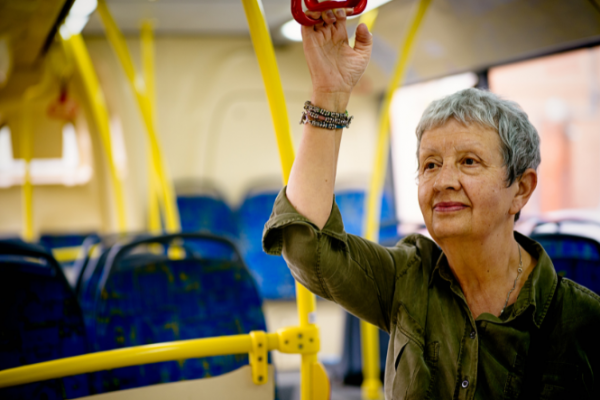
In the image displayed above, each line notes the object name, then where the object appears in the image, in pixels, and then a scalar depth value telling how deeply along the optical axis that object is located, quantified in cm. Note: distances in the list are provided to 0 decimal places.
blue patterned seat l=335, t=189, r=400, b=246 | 521
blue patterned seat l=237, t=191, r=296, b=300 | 490
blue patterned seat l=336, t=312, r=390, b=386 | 332
